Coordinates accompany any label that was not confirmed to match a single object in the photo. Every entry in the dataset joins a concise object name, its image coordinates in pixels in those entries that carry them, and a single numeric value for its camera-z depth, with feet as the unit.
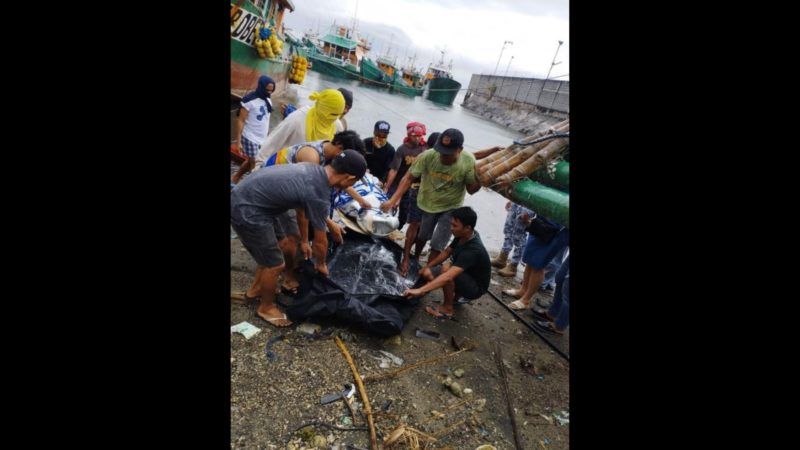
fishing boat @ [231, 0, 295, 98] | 35.19
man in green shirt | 12.23
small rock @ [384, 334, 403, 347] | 10.72
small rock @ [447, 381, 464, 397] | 9.41
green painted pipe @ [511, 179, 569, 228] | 10.21
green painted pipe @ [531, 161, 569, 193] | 10.86
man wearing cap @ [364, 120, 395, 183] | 16.84
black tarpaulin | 10.30
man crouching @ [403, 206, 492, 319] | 11.21
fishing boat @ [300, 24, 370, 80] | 125.08
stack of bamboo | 10.98
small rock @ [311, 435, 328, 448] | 7.36
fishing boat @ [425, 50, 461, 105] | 152.56
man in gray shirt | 9.05
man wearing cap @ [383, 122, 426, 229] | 15.84
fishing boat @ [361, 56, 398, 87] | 133.28
